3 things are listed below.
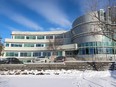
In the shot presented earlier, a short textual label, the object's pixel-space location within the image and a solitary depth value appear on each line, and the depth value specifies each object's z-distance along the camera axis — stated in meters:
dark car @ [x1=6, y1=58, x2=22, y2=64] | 14.81
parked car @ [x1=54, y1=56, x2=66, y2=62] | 18.73
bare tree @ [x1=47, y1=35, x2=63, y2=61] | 29.62
